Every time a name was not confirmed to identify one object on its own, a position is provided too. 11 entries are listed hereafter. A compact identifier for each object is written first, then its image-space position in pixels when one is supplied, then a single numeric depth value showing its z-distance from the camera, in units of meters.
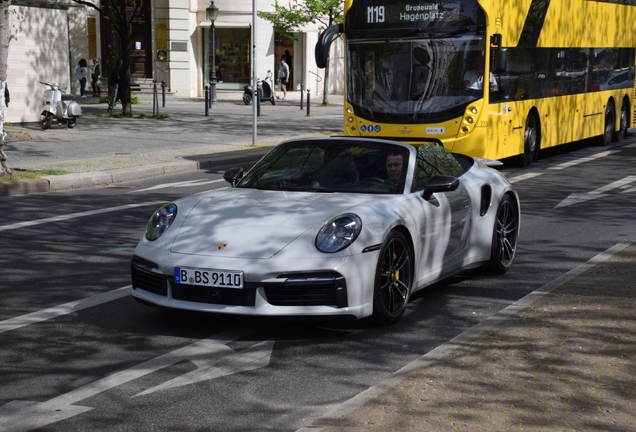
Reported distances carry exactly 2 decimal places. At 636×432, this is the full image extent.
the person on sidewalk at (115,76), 33.59
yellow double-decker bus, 16.33
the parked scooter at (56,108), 25.11
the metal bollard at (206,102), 31.66
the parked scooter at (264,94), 38.62
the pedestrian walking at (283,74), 46.44
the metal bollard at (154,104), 30.46
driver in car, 7.50
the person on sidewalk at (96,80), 42.31
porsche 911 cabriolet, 6.40
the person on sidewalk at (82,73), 41.75
